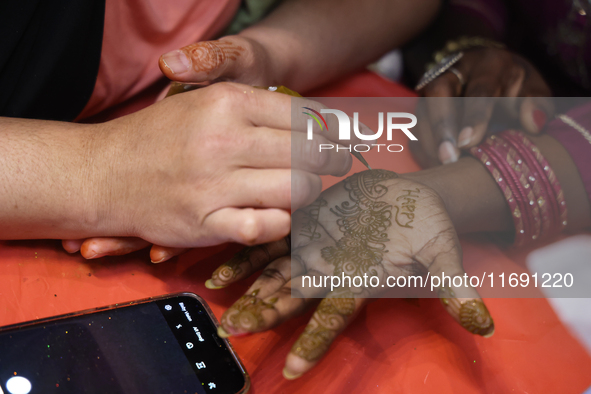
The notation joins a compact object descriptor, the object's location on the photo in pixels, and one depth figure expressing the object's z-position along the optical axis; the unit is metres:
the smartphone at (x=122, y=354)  0.33
